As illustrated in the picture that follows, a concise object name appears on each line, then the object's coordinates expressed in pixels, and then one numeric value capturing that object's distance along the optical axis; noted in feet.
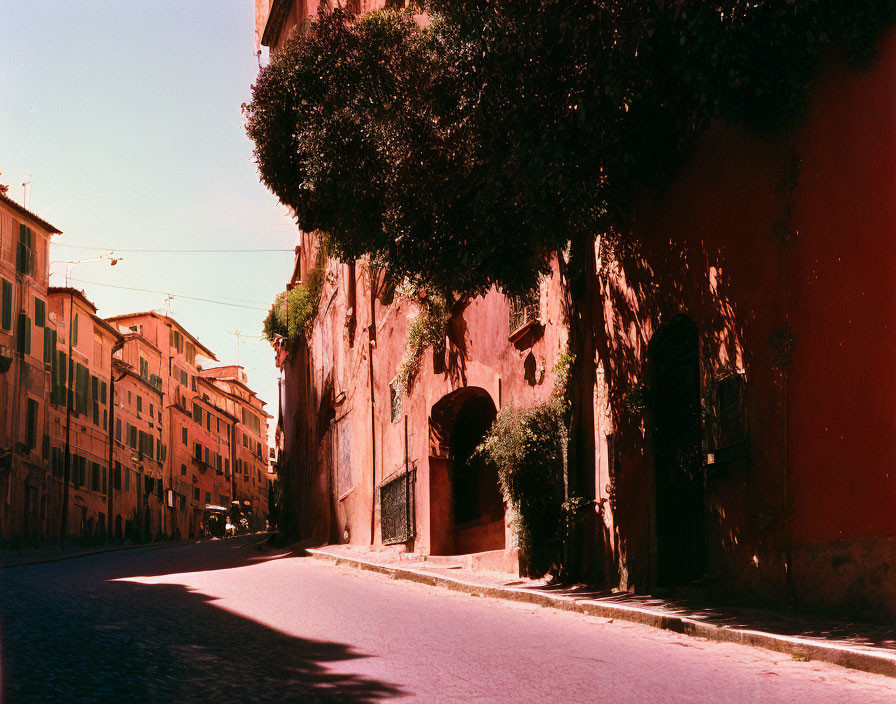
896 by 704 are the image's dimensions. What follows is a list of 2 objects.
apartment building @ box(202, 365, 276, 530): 285.43
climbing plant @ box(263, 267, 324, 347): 119.03
